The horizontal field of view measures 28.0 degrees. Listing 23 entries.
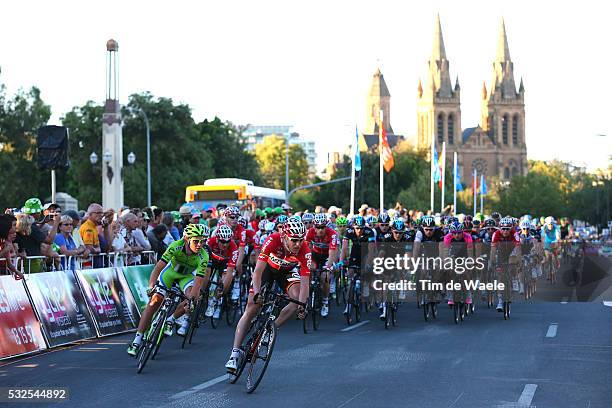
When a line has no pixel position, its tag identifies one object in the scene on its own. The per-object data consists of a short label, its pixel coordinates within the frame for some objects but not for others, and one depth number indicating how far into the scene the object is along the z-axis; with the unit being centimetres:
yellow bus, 4172
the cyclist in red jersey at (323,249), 2070
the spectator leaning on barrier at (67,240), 1822
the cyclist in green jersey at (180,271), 1426
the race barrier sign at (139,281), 1991
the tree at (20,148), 7656
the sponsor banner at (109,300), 1817
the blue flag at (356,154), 5431
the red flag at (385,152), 5581
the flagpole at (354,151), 5400
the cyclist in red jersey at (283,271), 1260
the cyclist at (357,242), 2194
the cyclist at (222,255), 1700
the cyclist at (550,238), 3556
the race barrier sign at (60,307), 1645
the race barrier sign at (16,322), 1527
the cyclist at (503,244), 2262
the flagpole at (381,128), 5430
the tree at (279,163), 16500
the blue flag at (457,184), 9336
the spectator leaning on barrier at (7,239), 1553
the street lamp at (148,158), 6512
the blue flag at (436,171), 7424
